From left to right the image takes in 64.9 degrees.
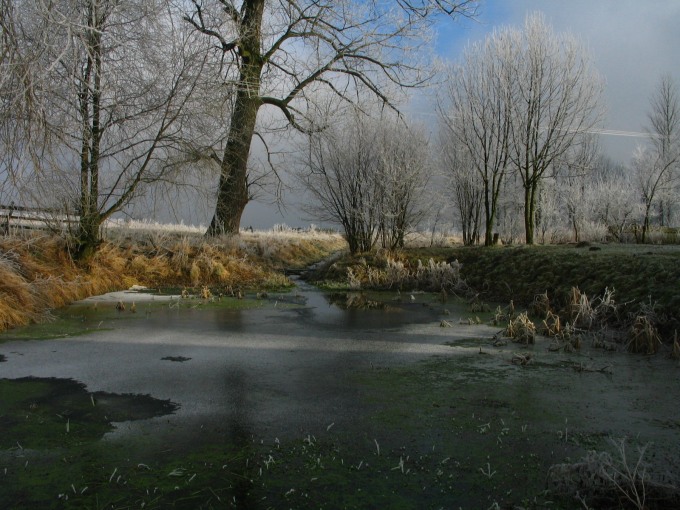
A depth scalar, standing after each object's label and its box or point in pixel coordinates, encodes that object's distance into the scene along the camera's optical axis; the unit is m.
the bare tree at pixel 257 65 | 14.32
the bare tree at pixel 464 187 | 19.83
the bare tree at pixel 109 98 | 4.75
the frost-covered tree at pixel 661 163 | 22.67
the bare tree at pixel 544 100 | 15.99
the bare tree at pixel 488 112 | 16.67
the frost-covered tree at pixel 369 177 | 15.80
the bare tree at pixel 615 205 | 24.45
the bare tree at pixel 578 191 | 23.41
